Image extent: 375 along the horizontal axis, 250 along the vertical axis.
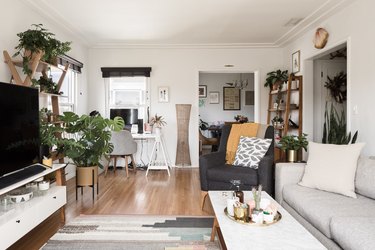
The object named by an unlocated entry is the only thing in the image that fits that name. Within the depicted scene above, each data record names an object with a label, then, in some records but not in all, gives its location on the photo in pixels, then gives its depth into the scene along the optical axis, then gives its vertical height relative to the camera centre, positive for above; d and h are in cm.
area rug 218 -101
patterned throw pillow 315 -39
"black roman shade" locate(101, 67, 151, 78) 543 +94
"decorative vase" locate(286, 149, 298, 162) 310 -43
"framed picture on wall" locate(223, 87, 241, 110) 854 +69
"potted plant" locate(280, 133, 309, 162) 311 -31
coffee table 138 -64
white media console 183 -71
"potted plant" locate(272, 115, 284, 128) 502 -6
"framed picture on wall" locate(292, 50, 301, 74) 475 +100
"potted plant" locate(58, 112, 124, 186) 332 -30
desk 492 -67
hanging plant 425 +49
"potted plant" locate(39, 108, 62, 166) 286 -23
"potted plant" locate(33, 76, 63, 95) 331 +41
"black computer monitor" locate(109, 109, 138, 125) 558 +7
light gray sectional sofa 155 -63
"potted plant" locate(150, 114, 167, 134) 536 -8
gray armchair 290 -61
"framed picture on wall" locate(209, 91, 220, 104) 855 +63
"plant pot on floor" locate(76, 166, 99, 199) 332 -71
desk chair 466 -44
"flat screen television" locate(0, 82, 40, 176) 217 -8
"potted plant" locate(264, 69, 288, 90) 508 +74
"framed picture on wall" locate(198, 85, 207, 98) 850 +84
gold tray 162 -63
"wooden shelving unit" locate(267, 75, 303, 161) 456 +17
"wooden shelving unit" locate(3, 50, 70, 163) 296 +59
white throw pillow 220 -43
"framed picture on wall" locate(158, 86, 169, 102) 552 +49
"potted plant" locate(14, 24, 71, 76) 291 +78
